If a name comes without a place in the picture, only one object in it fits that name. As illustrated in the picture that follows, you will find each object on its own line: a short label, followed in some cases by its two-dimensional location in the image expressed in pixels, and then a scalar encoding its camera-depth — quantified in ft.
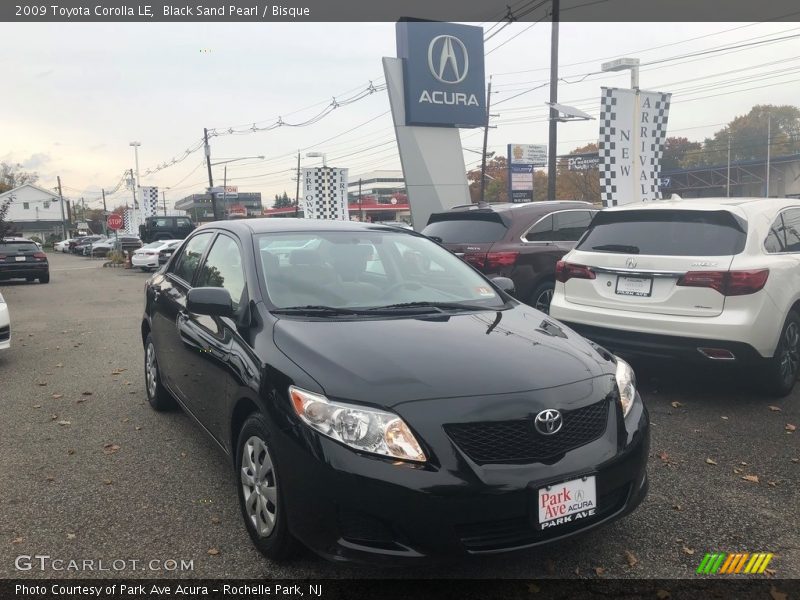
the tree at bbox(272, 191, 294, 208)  373.26
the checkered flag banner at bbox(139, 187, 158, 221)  151.33
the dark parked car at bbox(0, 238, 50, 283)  67.92
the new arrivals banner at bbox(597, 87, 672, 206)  42.86
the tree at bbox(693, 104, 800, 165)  264.52
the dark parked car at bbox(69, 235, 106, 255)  180.35
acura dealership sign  51.85
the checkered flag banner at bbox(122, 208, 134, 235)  185.81
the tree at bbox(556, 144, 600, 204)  214.16
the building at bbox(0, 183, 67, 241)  313.73
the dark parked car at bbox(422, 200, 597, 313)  25.13
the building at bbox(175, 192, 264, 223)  351.87
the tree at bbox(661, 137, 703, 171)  271.49
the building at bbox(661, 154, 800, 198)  225.15
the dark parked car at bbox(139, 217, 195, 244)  121.49
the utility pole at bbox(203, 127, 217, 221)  140.42
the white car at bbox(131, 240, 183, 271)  88.65
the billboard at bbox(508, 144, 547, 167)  115.56
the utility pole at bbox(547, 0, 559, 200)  59.47
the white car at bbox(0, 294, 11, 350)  23.43
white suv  16.24
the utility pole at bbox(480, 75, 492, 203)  132.13
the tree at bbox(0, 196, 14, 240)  64.59
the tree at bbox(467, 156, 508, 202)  235.40
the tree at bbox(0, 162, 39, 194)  338.75
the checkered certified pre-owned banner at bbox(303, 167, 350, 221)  86.74
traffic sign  126.31
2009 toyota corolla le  8.05
